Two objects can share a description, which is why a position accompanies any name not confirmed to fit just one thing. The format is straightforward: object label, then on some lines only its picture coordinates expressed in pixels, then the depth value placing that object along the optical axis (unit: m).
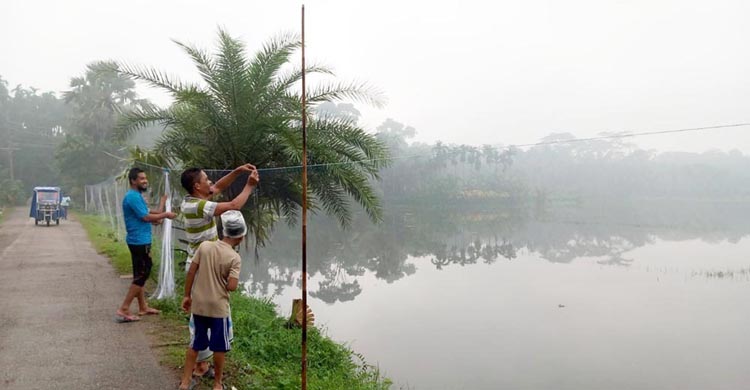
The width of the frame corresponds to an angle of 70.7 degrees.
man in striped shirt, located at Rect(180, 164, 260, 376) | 3.80
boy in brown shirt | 3.49
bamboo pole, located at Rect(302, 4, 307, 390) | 3.41
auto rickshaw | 19.78
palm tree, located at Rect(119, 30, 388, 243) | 8.31
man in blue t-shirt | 5.31
